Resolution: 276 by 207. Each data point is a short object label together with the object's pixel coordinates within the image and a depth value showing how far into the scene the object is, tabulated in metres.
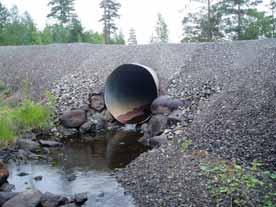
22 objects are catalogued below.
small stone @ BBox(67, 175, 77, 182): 8.87
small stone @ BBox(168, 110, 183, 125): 11.24
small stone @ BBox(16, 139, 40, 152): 11.27
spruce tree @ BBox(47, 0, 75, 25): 34.09
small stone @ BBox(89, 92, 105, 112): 14.25
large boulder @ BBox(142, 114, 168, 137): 11.65
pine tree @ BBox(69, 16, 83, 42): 28.61
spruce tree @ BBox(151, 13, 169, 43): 44.03
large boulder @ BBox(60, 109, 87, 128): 13.51
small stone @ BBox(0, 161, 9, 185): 8.30
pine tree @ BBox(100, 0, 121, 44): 37.84
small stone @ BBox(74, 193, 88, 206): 7.49
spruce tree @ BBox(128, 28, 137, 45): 51.56
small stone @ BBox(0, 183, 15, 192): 8.21
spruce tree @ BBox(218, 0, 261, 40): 26.03
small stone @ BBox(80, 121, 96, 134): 13.50
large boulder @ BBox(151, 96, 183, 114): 12.27
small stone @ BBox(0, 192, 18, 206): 7.38
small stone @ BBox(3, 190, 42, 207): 7.13
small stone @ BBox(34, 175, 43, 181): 9.00
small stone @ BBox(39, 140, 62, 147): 11.80
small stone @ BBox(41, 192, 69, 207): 7.30
